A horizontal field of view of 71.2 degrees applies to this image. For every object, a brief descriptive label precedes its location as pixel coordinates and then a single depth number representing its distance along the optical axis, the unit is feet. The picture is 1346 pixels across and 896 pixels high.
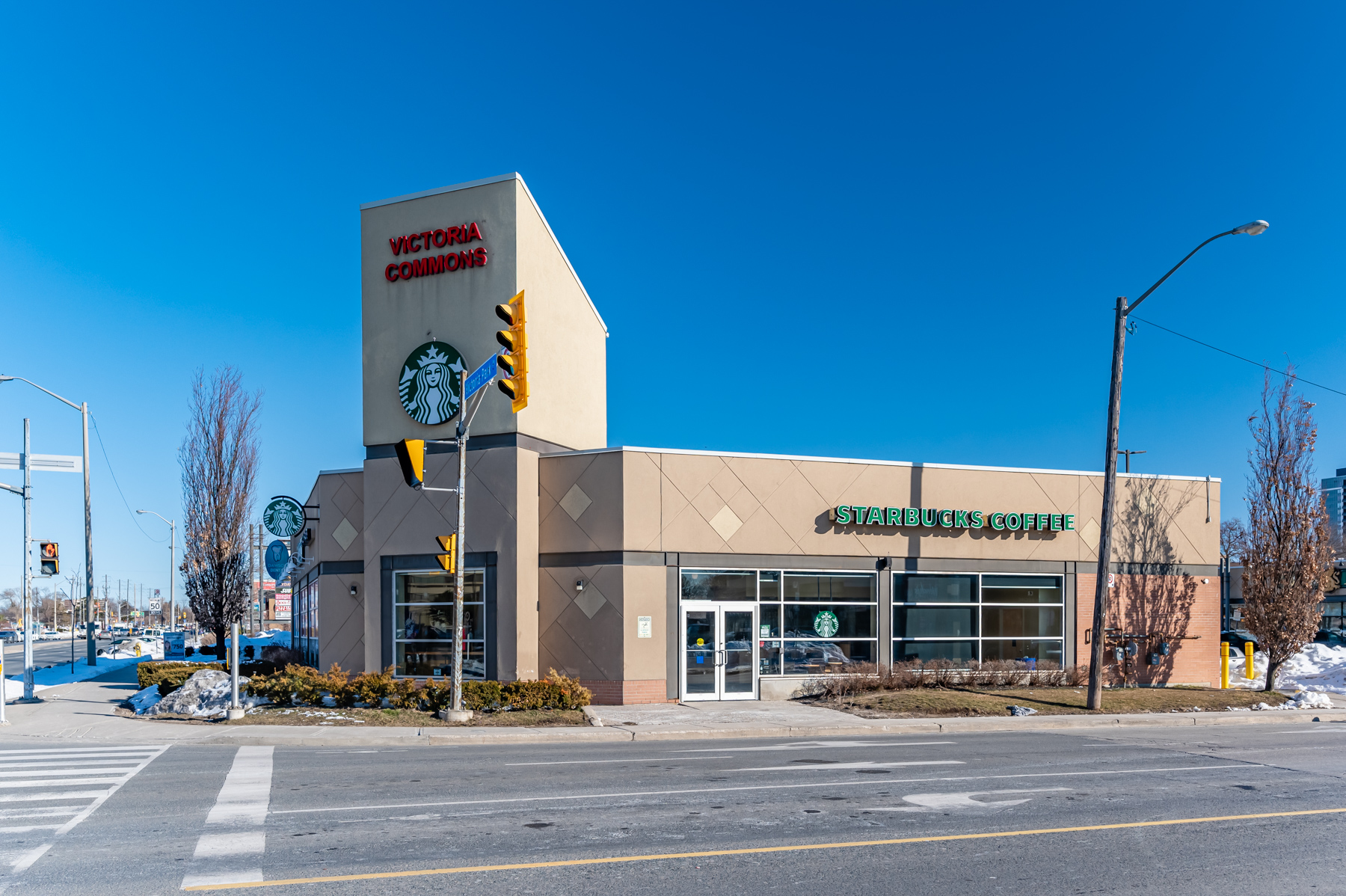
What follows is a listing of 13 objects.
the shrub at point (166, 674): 72.59
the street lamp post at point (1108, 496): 69.15
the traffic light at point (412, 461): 57.31
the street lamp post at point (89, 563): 106.22
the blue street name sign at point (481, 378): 56.65
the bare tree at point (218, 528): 96.53
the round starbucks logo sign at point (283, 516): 84.02
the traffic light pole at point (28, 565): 74.28
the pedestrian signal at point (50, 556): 81.10
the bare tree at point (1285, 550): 83.61
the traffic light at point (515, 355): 44.32
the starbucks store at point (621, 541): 72.84
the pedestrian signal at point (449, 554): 60.80
